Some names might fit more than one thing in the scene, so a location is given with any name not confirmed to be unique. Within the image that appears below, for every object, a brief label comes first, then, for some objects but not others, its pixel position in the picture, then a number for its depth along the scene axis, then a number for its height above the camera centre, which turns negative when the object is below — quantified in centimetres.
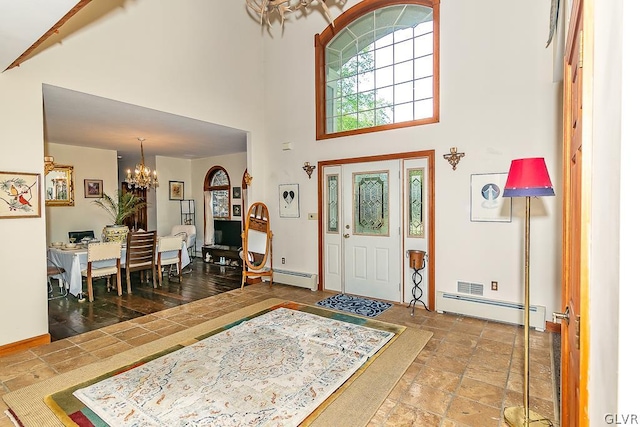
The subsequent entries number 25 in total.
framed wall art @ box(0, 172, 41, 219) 316 +14
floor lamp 201 +8
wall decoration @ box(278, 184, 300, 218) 572 +8
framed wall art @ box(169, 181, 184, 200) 879 +46
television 798 -67
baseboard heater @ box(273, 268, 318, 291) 548 -128
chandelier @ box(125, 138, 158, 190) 626 +59
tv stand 746 -110
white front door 472 -38
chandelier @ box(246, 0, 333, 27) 359 +226
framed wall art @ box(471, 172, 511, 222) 391 +4
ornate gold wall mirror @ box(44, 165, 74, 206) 671 +46
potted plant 564 -4
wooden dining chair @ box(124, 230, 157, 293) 529 -76
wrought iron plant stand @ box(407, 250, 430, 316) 430 -95
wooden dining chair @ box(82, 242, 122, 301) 478 -83
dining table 472 -83
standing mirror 582 -61
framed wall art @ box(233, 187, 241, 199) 830 +33
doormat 435 -143
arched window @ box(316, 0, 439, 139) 452 +207
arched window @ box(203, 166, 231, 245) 864 +24
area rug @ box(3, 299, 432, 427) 216 -140
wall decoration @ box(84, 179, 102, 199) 726 +44
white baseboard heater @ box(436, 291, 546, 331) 369 -130
